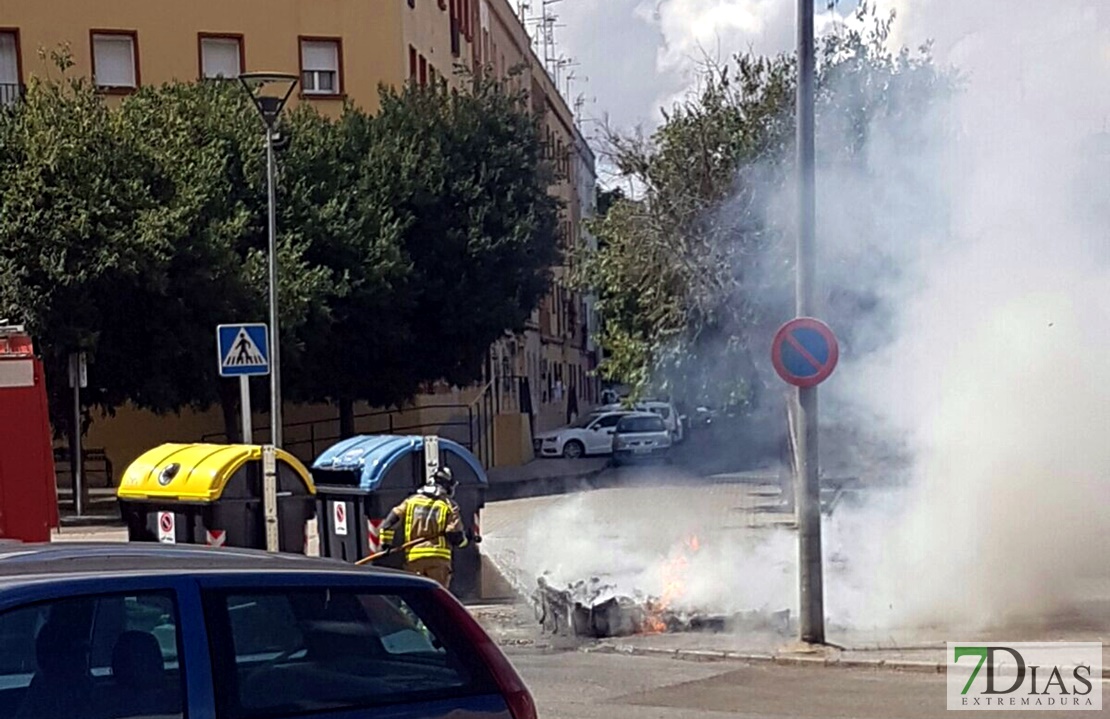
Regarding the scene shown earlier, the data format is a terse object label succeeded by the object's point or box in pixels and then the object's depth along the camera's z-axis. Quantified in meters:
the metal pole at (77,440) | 23.67
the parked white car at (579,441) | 43.69
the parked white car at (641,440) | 37.81
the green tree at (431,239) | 29.09
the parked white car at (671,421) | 39.25
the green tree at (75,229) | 23.22
